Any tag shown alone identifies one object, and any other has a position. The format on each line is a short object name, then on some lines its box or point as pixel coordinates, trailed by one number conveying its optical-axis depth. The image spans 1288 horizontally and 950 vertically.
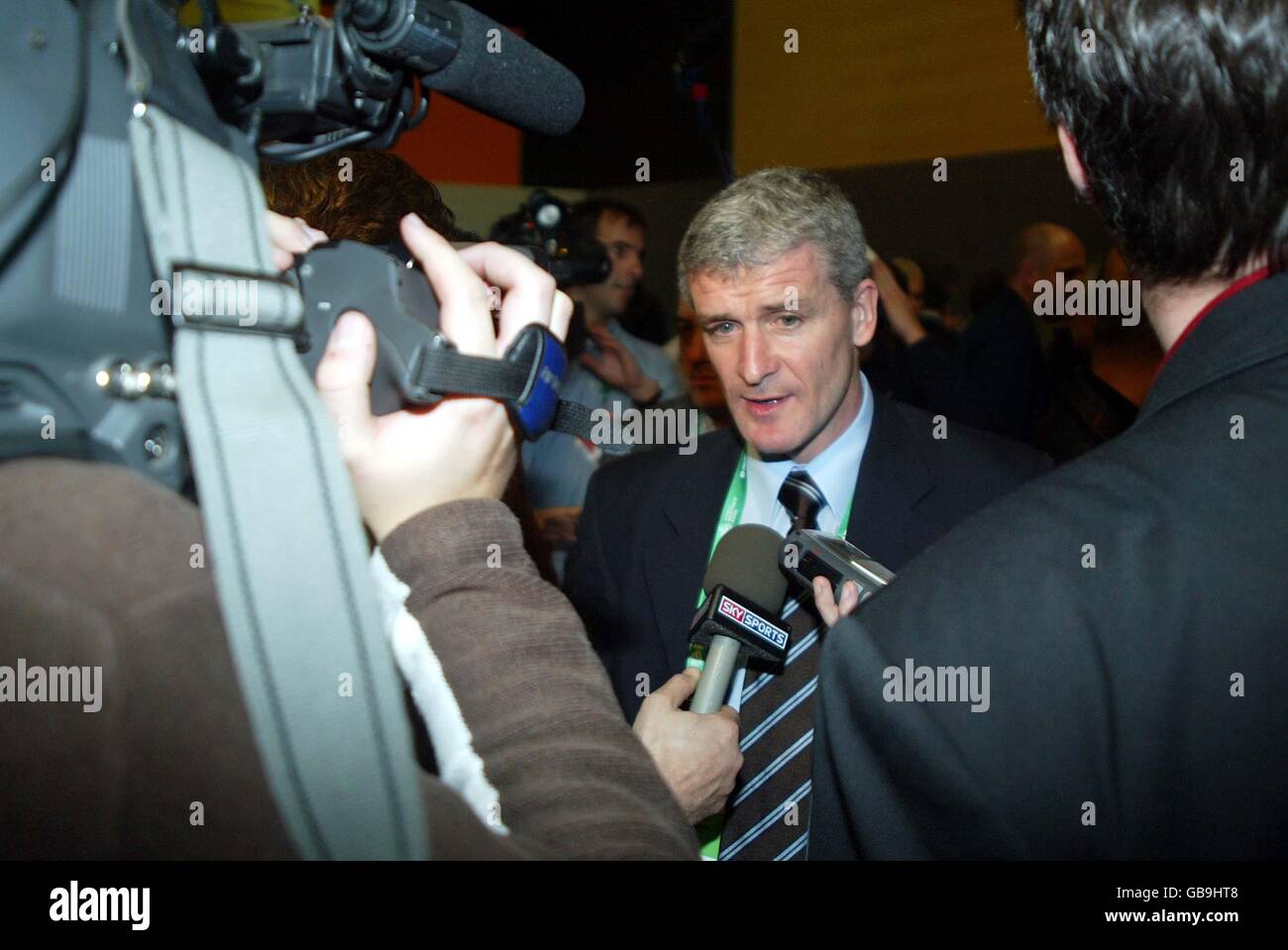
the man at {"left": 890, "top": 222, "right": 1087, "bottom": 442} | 1.98
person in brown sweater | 0.43
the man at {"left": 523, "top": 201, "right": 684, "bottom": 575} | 1.94
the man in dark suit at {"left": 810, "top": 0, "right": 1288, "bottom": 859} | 0.58
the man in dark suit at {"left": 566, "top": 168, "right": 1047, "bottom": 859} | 1.43
